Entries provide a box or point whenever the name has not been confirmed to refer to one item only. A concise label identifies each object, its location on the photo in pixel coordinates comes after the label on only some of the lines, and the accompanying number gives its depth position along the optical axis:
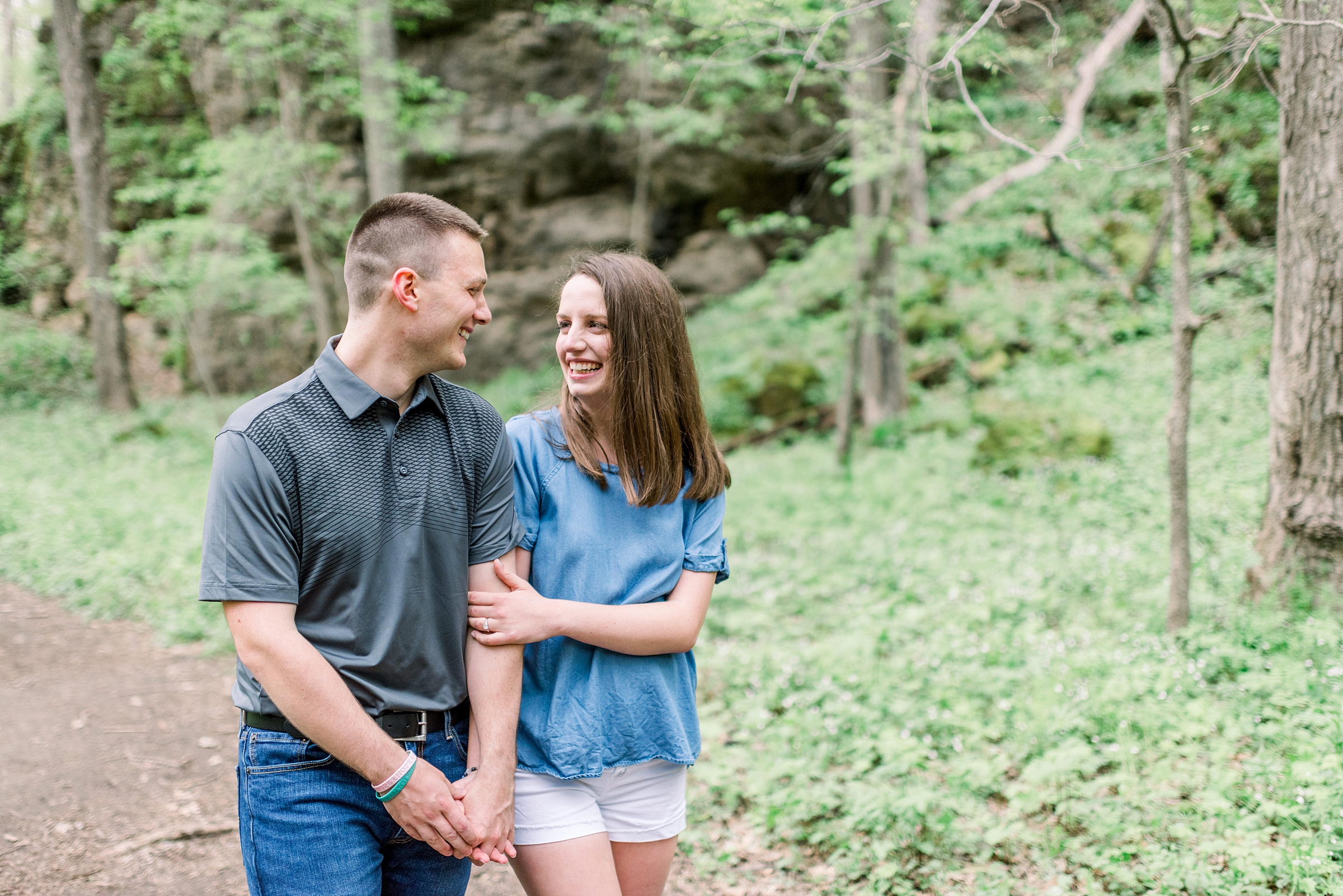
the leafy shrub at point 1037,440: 8.86
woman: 2.05
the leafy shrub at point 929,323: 14.13
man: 1.72
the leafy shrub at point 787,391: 13.61
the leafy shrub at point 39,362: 16.25
